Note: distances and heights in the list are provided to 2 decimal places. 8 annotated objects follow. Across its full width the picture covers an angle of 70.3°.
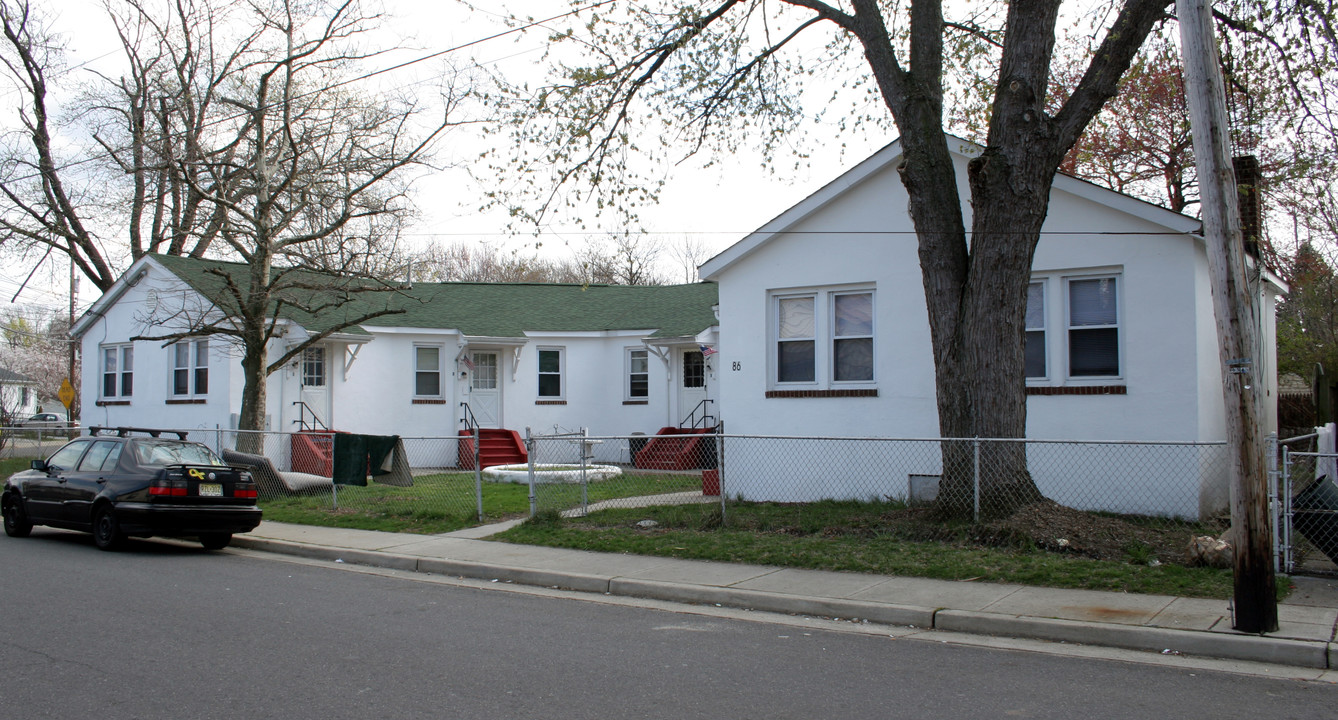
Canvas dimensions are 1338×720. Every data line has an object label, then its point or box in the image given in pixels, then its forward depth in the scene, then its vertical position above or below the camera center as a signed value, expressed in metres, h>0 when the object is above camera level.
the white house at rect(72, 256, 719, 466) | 21.73 +0.85
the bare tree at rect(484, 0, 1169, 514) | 10.16 +2.33
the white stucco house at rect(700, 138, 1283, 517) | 12.00 +0.97
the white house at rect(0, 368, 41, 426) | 63.11 +0.96
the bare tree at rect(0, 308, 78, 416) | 56.16 +3.35
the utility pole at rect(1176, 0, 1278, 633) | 6.56 +0.54
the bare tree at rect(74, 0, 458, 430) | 17.73 +3.97
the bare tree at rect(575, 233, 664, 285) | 51.41 +7.09
